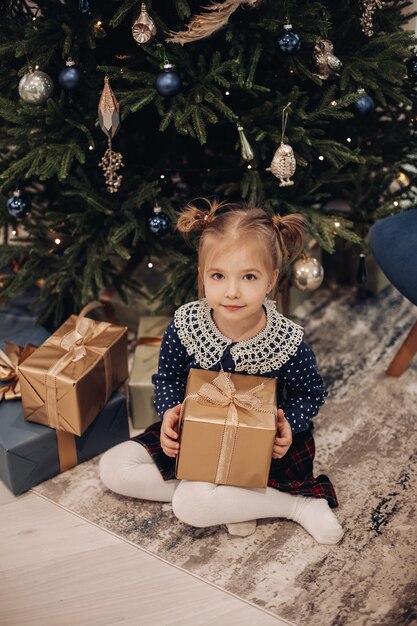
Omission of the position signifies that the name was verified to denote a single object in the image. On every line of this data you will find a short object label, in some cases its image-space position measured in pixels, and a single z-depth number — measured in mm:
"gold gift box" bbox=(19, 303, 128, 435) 1372
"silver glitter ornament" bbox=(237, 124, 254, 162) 1396
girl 1206
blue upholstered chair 1392
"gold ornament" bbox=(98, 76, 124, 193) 1339
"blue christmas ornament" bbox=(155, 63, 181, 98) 1312
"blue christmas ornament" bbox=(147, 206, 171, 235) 1514
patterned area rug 1175
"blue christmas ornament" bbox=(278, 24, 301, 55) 1320
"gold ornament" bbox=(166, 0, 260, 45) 1263
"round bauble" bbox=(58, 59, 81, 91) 1366
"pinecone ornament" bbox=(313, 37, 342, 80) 1398
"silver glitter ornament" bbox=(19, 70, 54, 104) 1377
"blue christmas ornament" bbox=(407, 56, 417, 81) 1563
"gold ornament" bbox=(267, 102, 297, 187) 1403
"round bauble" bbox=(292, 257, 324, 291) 1615
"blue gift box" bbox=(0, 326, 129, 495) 1376
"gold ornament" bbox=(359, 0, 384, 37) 1410
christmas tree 1359
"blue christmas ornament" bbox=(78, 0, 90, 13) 1294
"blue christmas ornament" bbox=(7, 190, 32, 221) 1560
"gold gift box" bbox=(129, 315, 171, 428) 1567
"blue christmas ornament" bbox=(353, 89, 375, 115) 1501
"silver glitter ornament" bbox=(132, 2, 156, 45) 1274
